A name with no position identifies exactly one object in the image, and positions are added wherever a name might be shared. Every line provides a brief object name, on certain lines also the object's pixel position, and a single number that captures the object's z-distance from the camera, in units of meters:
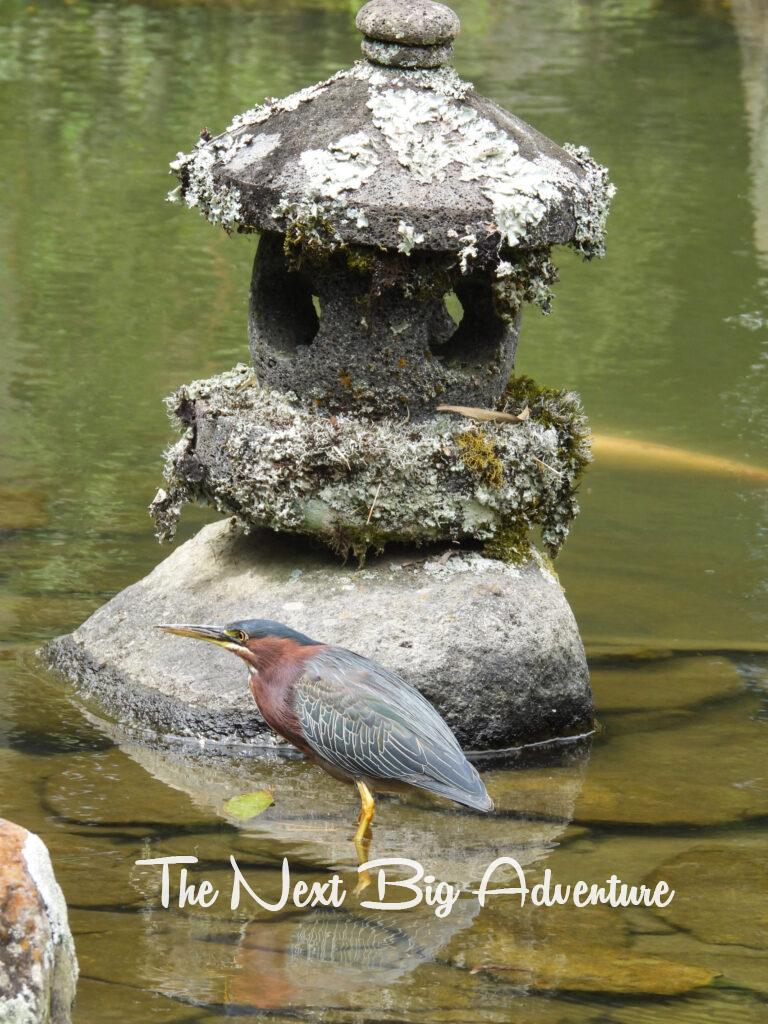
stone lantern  11.04
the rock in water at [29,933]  6.03
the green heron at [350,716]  9.62
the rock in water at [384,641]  11.16
